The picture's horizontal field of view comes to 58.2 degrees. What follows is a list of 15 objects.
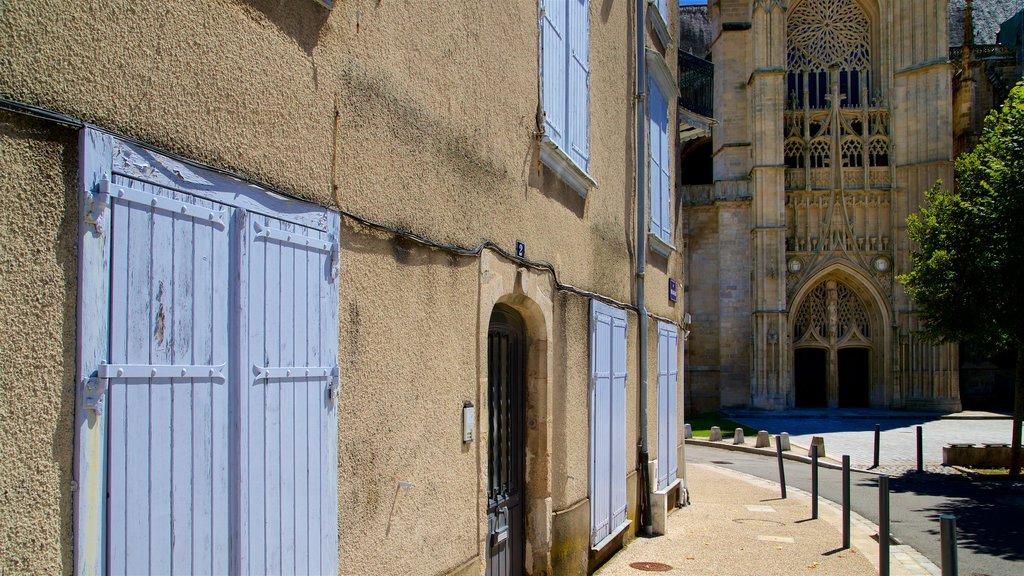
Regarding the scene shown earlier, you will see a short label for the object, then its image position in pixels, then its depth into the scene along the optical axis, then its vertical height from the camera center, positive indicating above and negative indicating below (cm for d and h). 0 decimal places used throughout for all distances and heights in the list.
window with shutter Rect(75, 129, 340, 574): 239 -11
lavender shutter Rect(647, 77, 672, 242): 1026 +201
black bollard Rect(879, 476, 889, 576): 650 -136
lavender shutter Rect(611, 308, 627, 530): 818 -74
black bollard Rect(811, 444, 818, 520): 1048 -168
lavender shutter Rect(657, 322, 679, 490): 1042 -82
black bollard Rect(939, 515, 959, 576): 444 -102
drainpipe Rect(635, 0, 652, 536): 935 +105
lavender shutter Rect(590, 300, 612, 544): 741 -70
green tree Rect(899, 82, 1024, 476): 1386 +134
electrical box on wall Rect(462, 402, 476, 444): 496 -45
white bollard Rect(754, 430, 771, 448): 1977 -223
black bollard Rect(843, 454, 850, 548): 841 -152
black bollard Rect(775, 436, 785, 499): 1198 -173
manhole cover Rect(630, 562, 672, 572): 768 -193
